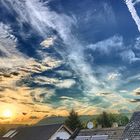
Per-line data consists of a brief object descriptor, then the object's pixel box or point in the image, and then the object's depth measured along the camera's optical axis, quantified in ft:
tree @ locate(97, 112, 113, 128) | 132.23
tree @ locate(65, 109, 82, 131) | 127.66
